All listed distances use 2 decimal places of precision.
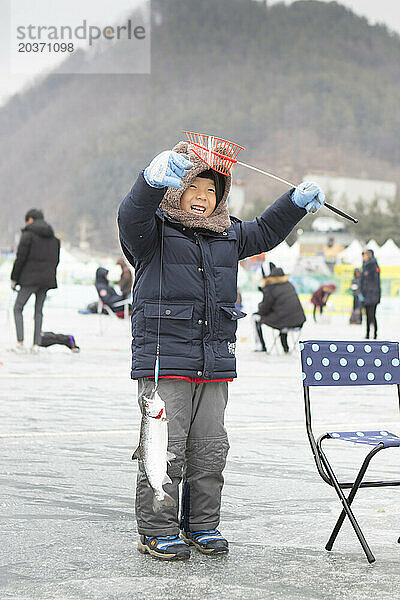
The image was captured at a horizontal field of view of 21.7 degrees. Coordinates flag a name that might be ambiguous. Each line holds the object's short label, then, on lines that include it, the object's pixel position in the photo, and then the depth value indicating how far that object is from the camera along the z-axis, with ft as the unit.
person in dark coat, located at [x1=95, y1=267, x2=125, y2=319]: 62.75
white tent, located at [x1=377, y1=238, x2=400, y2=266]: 146.85
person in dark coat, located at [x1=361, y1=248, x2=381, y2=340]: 66.95
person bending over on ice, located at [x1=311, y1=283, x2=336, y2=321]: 88.49
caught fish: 13.10
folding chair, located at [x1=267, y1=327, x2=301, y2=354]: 50.14
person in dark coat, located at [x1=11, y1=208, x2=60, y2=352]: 46.03
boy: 14.12
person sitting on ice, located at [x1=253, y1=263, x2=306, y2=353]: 49.67
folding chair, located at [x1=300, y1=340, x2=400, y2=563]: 14.03
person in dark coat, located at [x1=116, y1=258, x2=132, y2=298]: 73.97
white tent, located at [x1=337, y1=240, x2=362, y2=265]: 156.43
